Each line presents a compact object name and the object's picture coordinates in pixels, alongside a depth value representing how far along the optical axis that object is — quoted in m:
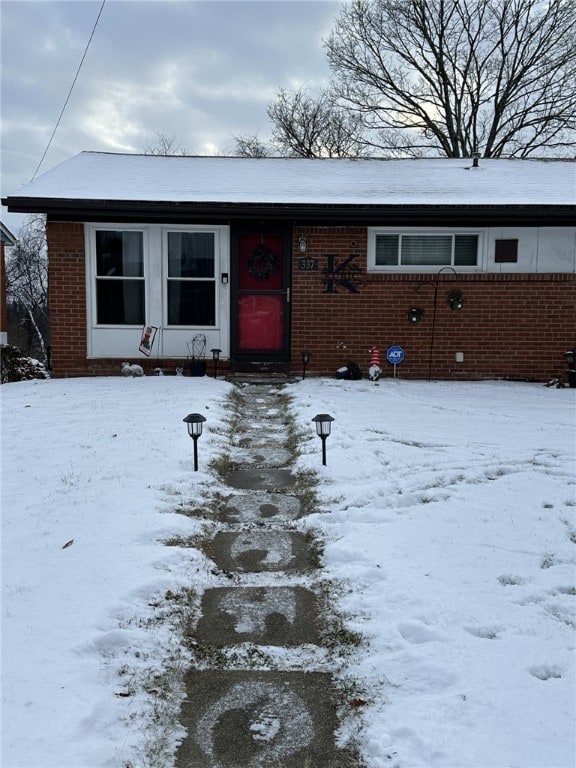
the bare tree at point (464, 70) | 21.88
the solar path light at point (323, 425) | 4.96
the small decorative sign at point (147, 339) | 9.77
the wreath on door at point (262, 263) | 9.79
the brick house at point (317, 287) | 9.62
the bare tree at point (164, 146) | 29.66
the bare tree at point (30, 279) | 29.80
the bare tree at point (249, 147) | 27.16
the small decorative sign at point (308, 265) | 9.69
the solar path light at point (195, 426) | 4.85
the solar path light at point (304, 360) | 9.67
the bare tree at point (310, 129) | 25.31
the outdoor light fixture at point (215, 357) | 9.45
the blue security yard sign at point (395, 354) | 9.63
